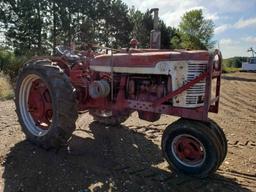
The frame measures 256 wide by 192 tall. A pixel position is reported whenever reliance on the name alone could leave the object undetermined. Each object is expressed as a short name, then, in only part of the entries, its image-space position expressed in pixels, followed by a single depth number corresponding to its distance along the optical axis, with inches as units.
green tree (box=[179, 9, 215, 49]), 874.3
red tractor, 94.4
